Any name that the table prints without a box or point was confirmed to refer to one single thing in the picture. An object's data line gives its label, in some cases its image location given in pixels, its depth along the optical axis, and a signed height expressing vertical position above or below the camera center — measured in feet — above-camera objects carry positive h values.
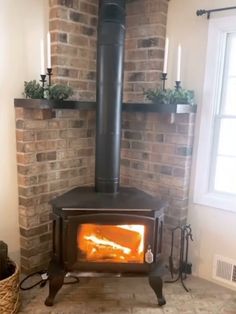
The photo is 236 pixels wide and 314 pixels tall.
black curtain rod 7.74 +2.13
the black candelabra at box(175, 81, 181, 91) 7.93 +0.31
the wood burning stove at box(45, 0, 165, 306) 7.25 -2.84
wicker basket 6.72 -4.29
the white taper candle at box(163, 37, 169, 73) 8.09 +1.04
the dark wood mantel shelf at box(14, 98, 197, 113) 7.39 -0.25
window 7.93 -0.65
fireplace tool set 8.70 -4.34
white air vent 8.34 -4.47
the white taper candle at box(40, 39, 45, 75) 7.69 +0.82
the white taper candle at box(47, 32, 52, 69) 7.73 +1.07
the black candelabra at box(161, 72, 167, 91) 8.11 +0.48
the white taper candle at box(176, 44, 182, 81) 7.82 +0.88
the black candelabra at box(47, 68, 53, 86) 7.59 +0.45
